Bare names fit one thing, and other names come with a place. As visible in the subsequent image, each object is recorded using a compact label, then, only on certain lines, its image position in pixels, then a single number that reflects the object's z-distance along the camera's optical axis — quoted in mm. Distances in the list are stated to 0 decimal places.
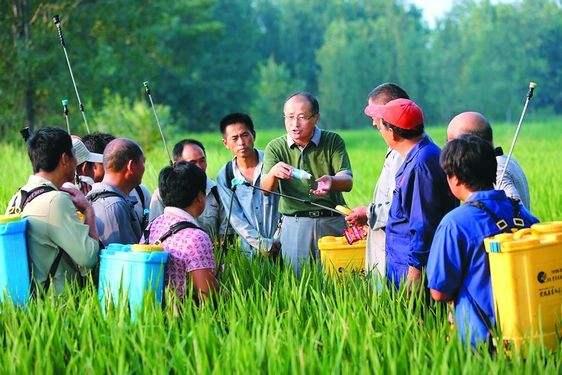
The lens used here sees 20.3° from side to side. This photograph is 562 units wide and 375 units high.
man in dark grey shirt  8442
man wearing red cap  7514
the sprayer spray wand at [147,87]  11132
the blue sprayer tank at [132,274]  7257
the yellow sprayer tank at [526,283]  6340
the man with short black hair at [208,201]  10529
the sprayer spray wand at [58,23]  11388
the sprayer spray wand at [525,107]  7788
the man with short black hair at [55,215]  7711
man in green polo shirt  9797
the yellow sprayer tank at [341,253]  8960
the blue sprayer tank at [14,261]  7610
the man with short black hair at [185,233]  7439
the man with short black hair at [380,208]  8149
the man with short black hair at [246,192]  10422
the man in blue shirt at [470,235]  6622
